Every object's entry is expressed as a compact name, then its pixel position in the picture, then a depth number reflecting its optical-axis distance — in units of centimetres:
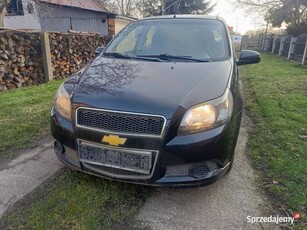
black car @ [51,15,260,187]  201
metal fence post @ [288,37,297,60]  1429
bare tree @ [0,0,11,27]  822
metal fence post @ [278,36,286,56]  1694
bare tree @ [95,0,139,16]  3103
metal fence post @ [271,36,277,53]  1978
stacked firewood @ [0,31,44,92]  584
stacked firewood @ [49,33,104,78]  725
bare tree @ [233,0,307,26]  2044
